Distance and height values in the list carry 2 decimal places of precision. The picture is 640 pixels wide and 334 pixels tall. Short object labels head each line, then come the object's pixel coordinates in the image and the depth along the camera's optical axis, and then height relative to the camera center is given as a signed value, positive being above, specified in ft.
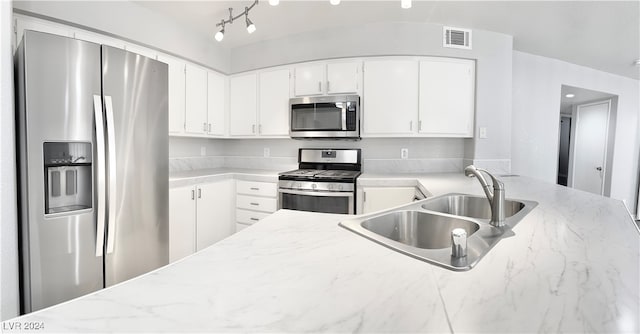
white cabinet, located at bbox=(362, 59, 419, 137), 9.18 +2.03
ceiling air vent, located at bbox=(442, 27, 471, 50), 9.02 +3.95
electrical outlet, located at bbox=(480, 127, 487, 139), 9.27 +0.81
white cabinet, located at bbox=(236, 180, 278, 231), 9.45 -1.73
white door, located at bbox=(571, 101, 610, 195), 14.67 +0.63
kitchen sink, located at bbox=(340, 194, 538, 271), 2.39 -0.87
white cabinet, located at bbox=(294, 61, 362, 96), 9.45 +2.73
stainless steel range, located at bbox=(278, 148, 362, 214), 8.46 -1.18
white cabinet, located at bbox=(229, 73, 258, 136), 10.89 +1.97
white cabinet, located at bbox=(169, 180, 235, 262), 8.14 -2.11
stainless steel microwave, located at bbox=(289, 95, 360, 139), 9.23 +1.31
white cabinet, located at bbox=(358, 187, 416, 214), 8.27 -1.30
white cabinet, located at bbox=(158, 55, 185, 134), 9.02 +1.96
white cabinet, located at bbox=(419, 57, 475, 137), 9.12 +2.03
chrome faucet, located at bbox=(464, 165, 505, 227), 3.42 -0.58
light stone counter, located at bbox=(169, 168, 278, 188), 8.27 -0.80
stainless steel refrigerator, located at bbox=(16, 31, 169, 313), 4.55 -0.28
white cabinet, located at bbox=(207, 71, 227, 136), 10.50 +1.98
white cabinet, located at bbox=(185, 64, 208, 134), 9.63 +1.92
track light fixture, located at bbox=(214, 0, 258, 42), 6.63 +3.27
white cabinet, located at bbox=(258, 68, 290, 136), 10.30 +1.96
